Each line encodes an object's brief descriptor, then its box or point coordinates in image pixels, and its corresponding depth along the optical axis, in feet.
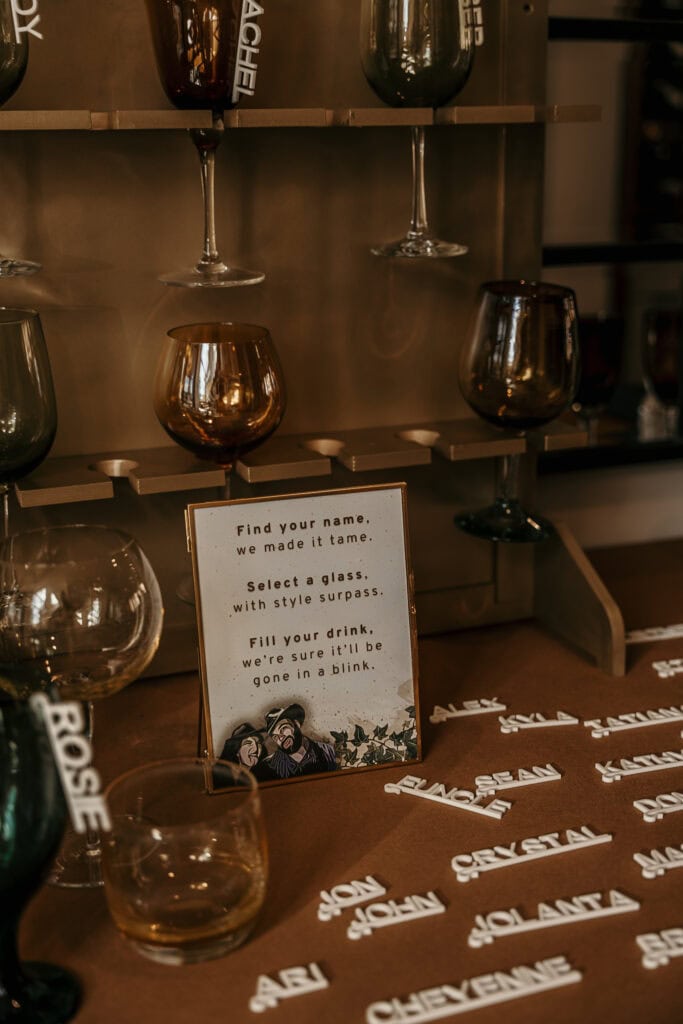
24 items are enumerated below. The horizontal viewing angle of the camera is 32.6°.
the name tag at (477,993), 2.75
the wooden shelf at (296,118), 3.59
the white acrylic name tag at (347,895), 3.14
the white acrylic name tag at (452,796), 3.62
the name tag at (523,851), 3.33
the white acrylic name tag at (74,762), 2.59
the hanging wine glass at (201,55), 3.61
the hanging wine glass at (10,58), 3.50
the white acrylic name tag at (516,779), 3.75
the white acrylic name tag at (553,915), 3.03
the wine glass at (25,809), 2.60
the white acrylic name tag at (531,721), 4.14
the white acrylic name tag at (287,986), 2.79
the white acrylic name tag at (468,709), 4.22
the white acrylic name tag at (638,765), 3.83
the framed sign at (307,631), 3.65
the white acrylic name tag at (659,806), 3.59
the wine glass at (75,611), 3.45
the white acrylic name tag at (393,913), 3.06
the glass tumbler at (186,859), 2.95
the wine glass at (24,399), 3.69
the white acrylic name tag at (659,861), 3.30
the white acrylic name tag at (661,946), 2.92
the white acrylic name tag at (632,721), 4.12
